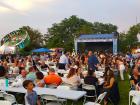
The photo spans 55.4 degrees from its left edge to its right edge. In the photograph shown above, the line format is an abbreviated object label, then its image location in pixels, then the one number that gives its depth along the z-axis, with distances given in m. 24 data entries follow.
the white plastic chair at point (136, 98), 3.06
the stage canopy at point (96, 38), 17.36
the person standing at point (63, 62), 7.51
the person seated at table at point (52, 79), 4.17
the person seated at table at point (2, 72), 4.80
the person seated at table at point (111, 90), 4.05
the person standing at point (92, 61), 6.38
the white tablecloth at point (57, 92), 3.19
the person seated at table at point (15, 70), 5.96
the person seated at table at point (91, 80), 4.21
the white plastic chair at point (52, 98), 3.11
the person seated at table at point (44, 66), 7.05
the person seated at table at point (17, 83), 3.74
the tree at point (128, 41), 27.10
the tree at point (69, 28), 34.91
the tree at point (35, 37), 28.83
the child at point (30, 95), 2.86
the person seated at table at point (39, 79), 4.04
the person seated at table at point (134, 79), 4.39
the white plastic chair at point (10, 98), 3.10
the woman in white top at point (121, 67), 7.41
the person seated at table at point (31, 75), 4.37
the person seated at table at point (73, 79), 4.26
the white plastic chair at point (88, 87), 4.08
